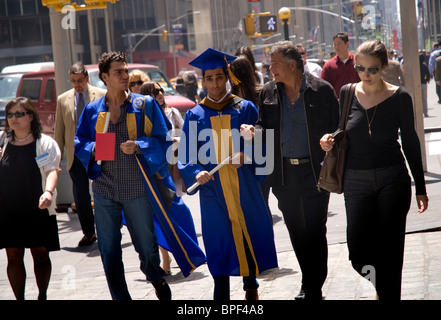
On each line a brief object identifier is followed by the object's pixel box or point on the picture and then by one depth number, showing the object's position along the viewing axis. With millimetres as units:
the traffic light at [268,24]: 33156
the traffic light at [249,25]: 32469
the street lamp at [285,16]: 28453
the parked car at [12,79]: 21297
